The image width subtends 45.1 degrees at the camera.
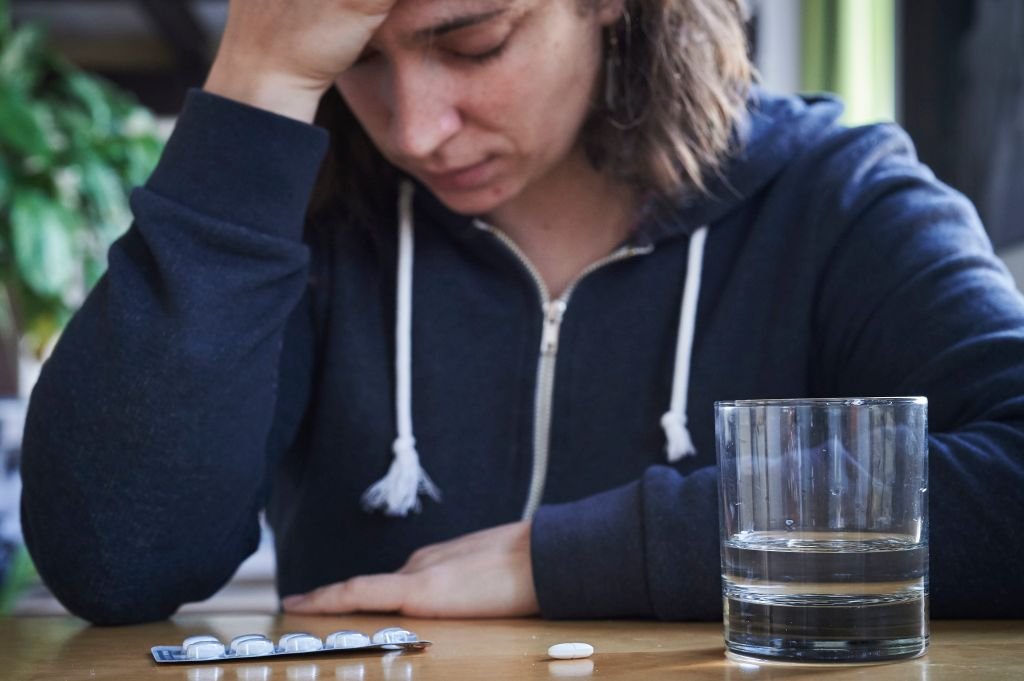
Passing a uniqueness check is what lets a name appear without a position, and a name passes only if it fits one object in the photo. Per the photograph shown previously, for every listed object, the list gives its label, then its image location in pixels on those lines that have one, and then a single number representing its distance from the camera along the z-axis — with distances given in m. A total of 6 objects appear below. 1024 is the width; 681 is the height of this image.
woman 0.86
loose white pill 0.62
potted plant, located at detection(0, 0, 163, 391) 2.60
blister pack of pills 0.64
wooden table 0.57
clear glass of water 0.56
